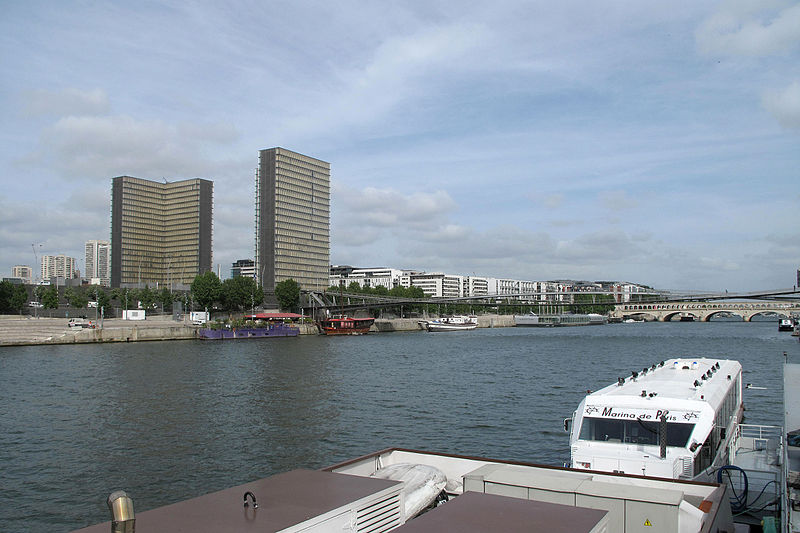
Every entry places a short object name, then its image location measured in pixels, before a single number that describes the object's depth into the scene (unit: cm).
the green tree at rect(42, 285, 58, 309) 11344
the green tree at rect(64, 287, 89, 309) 12075
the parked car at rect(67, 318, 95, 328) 8255
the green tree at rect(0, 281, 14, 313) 10006
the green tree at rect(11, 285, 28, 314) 10619
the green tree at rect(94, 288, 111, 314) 11540
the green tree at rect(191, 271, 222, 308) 11994
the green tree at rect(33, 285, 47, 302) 11867
